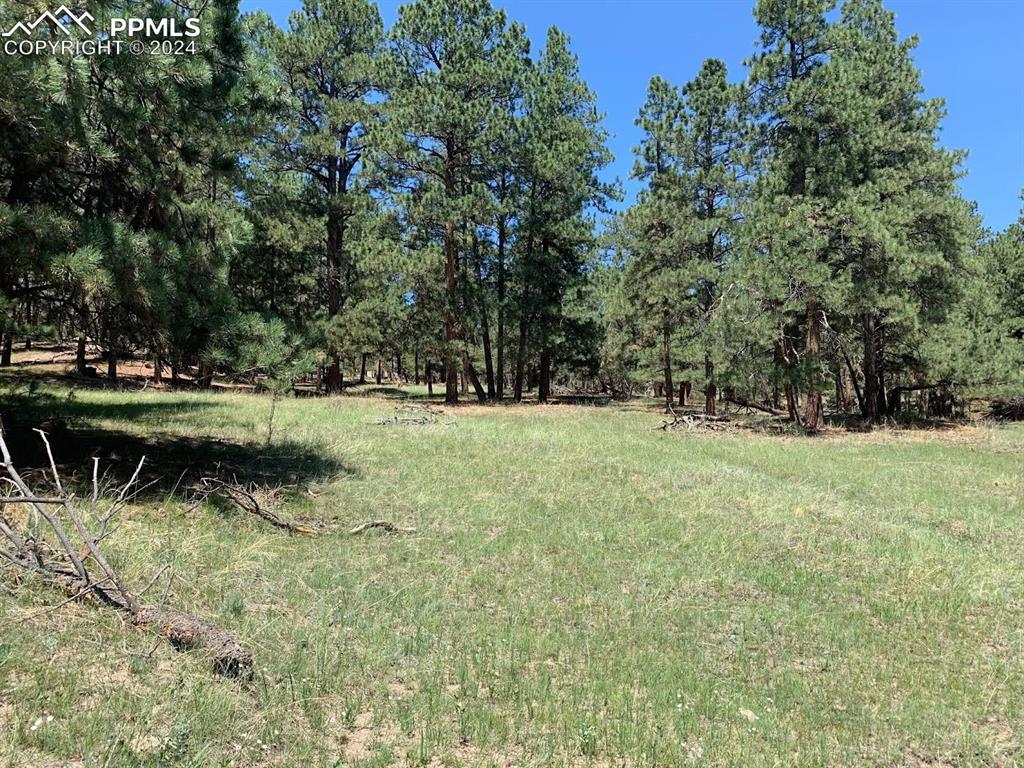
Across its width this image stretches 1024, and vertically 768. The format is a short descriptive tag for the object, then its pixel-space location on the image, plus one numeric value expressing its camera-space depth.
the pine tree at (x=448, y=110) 21.39
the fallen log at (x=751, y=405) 21.55
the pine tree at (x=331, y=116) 23.72
